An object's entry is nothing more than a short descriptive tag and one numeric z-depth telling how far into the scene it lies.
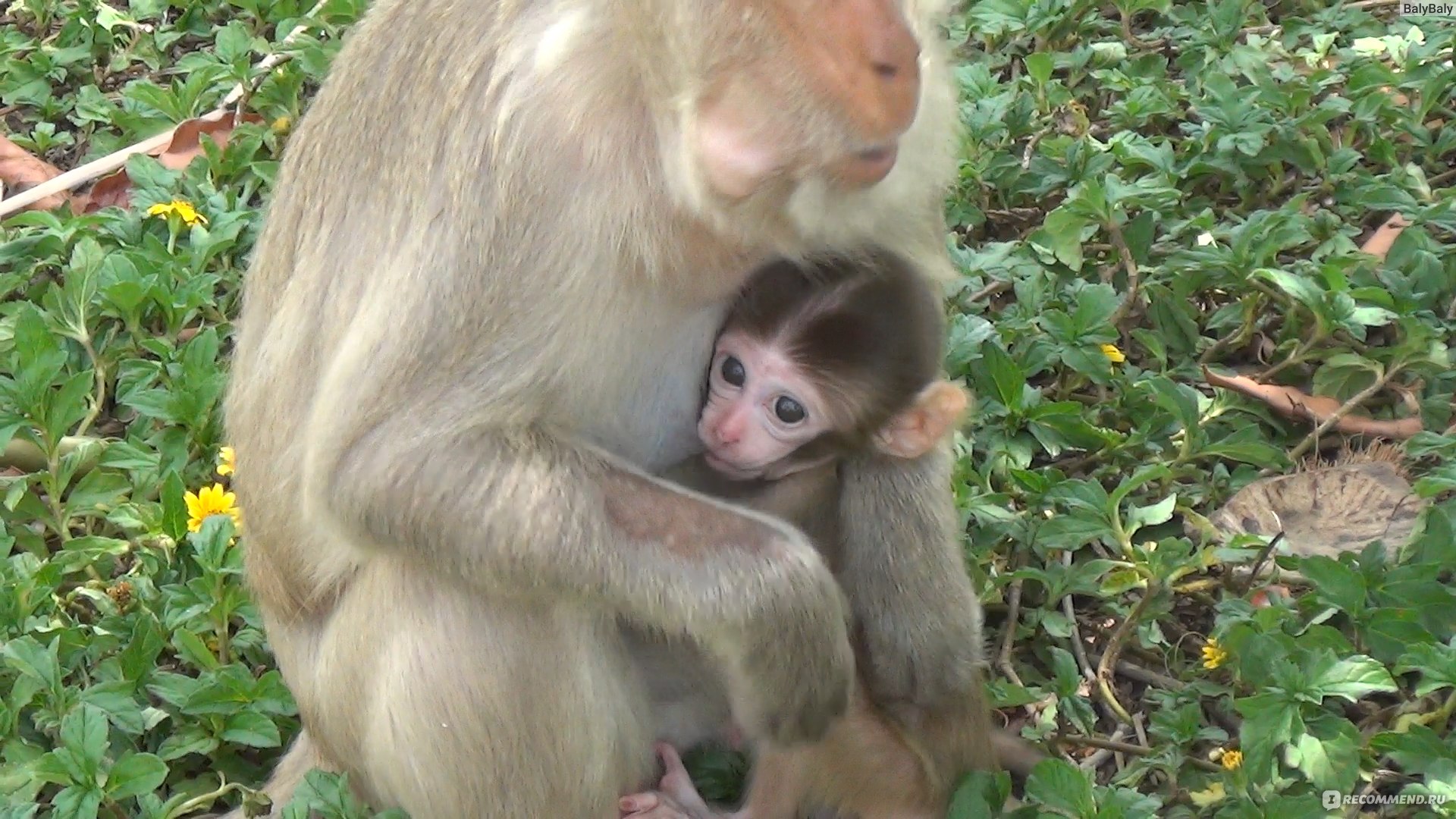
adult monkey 3.02
